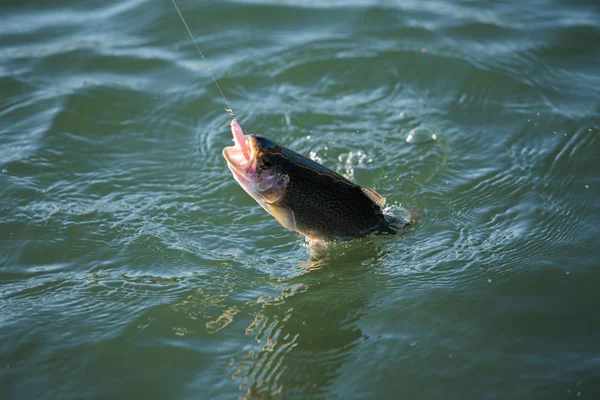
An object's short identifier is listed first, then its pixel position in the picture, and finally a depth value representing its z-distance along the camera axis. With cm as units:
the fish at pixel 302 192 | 475
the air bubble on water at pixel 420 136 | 701
